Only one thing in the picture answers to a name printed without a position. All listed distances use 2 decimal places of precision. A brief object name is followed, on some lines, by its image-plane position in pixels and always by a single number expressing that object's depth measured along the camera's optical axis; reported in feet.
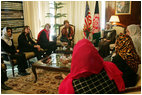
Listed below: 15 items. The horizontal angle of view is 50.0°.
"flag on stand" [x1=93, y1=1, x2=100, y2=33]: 18.07
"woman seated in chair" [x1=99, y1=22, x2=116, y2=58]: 13.57
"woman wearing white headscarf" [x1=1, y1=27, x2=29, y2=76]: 10.75
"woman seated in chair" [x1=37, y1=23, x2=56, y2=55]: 14.93
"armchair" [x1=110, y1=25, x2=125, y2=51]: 16.25
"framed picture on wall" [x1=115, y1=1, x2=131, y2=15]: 18.88
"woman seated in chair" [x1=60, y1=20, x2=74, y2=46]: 16.72
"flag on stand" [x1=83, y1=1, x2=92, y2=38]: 12.64
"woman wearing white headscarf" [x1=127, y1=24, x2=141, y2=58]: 8.36
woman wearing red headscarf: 4.08
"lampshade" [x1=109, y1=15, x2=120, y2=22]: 18.43
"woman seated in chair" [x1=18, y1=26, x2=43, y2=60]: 12.65
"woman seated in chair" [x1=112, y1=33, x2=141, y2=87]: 5.20
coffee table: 8.82
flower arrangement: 12.63
